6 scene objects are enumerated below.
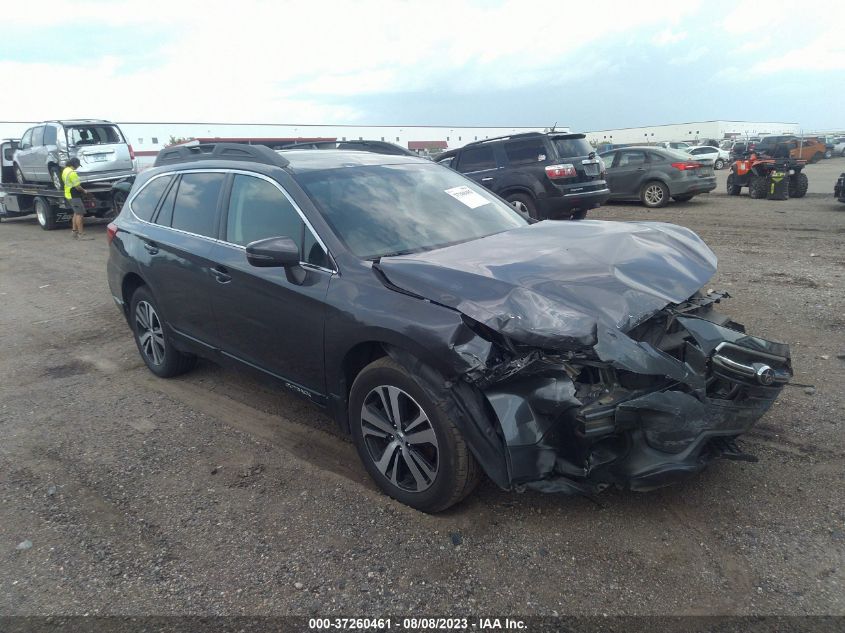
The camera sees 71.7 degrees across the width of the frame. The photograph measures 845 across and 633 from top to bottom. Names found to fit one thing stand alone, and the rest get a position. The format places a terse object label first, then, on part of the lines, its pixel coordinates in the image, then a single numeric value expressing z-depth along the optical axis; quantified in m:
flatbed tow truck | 14.95
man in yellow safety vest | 13.85
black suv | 10.94
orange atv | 15.78
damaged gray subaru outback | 2.66
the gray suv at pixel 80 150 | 15.33
